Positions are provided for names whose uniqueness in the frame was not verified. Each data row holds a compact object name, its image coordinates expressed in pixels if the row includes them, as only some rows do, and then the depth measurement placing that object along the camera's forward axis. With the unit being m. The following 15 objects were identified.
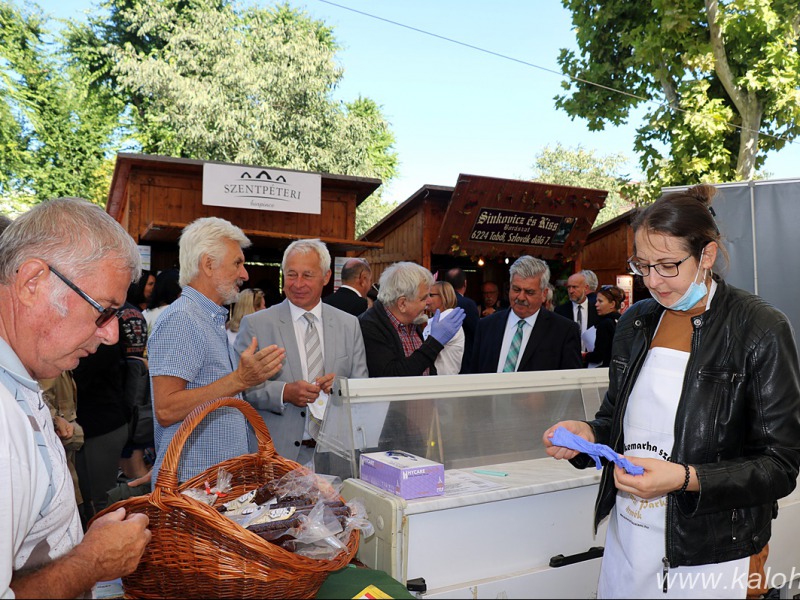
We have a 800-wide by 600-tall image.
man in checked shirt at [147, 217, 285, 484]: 2.28
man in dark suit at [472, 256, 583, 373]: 4.10
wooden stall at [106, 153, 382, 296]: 9.14
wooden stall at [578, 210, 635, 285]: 13.40
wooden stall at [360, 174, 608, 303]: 10.96
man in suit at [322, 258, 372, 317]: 5.04
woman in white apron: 1.70
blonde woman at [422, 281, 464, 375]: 5.01
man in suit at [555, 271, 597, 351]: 7.67
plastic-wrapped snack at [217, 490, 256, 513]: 1.64
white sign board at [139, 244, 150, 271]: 8.83
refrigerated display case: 2.02
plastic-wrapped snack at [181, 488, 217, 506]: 1.66
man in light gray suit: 3.15
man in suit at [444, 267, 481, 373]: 6.29
